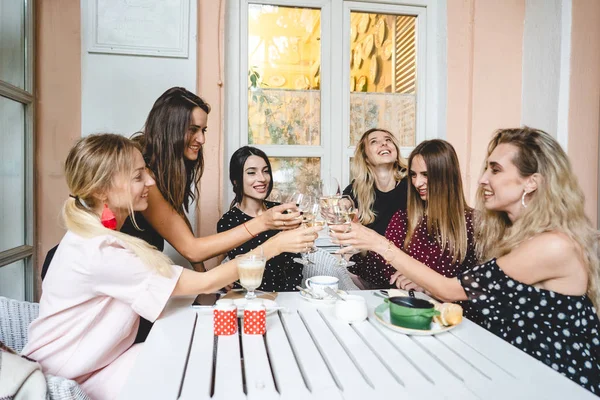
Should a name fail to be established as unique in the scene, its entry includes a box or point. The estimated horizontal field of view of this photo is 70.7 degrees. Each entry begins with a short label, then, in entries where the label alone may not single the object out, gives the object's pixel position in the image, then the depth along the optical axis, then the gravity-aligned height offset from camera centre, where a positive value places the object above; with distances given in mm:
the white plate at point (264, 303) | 1349 -399
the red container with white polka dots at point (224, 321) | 1176 -384
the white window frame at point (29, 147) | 2320 +184
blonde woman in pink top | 1234 -328
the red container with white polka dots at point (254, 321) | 1183 -385
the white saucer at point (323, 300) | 1487 -410
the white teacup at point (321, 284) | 1543 -371
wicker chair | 1331 -447
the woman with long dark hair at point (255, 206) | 2336 -137
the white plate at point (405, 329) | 1189 -407
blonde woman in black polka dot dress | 1286 -255
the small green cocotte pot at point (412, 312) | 1196 -361
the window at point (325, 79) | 2908 +765
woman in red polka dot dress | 1973 -150
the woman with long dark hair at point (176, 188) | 1790 -24
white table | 879 -427
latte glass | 1376 -279
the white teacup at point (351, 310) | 1297 -386
